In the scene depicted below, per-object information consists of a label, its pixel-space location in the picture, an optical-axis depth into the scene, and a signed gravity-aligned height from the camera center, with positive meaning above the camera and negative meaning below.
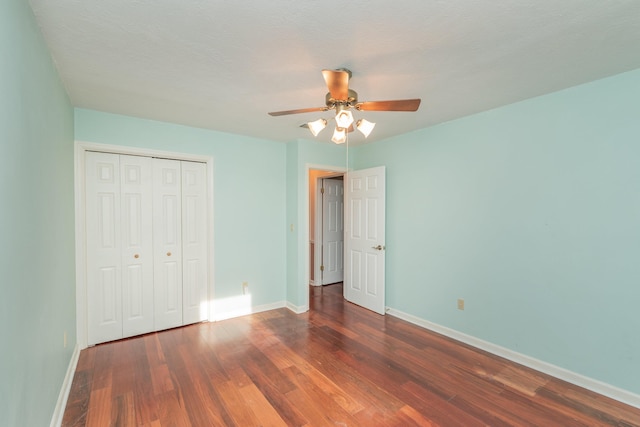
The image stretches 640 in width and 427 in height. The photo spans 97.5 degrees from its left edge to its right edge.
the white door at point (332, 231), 5.25 -0.40
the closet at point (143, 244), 2.88 -0.38
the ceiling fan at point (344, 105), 1.66 +0.70
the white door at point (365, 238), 3.79 -0.40
